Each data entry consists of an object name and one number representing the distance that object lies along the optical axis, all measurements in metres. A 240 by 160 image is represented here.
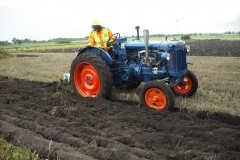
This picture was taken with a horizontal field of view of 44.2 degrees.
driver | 6.48
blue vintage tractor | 5.46
